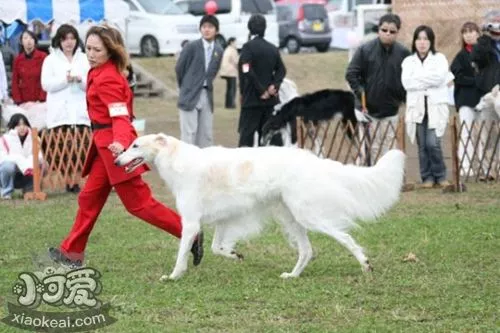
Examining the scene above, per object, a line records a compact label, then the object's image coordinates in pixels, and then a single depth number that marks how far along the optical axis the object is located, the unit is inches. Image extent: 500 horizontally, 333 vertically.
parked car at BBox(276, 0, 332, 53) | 1409.9
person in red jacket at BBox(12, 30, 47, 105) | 647.1
